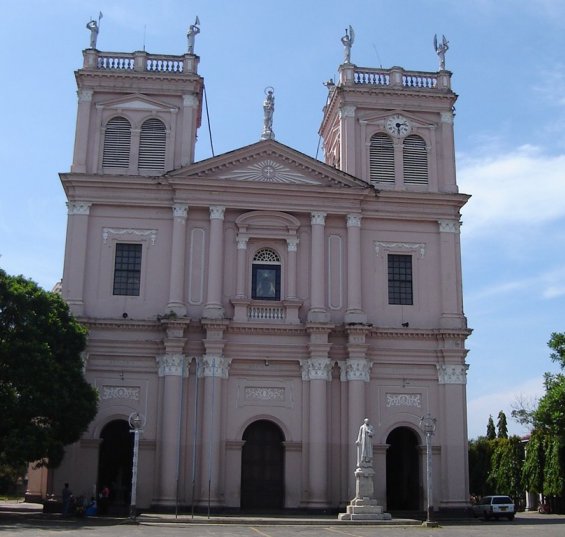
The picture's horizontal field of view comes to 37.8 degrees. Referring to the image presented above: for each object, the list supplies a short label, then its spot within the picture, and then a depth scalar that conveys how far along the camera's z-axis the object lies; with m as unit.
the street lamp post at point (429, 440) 28.84
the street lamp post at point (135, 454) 27.28
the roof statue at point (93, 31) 37.02
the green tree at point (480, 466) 56.69
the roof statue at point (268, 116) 36.09
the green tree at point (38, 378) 27.00
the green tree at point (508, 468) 50.19
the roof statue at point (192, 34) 37.53
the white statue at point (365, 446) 29.53
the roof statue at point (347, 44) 38.03
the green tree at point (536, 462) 45.32
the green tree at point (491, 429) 79.19
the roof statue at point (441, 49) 38.44
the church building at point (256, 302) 32.38
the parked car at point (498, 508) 37.41
